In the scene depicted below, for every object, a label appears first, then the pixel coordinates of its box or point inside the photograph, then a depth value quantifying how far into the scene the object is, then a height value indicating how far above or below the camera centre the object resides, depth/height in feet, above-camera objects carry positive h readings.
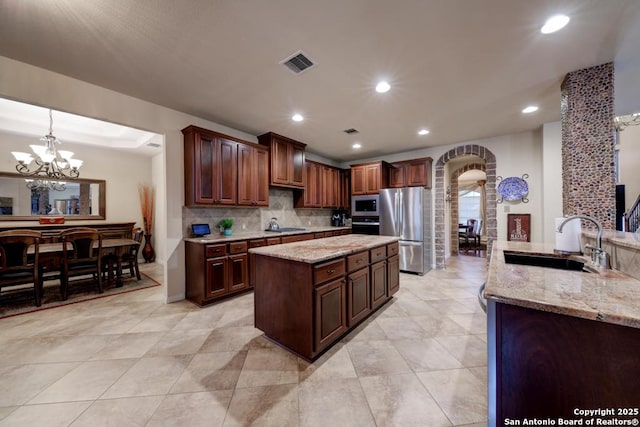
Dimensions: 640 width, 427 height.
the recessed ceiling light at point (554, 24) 5.43 +4.53
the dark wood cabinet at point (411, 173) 15.90 +2.83
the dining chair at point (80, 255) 10.52 -1.88
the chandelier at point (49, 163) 12.28 +3.14
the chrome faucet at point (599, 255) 4.48 -0.87
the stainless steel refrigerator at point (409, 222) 14.62 -0.58
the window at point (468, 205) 32.58 +1.06
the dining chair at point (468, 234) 24.20 -2.30
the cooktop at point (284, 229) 14.03 -0.96
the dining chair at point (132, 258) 13.47 -2.49
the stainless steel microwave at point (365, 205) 16.63 +0.61
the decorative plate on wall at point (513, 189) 13.35 +1.38
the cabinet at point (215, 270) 9.73 -2.45
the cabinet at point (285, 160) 13.41 +3.31
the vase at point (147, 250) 18.61 -2.77
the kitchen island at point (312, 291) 6.08 -2.27
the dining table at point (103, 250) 10.36 -1.72
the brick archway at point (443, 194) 14.28 +1.23
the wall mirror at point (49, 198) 13.50 +1.19
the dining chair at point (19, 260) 9.22 -1.79
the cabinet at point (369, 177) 16.60 +2.64
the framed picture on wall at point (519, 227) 13.15 -0.87
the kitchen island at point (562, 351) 2.50 -1.64
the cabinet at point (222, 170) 10.42 +2.19
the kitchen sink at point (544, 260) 5.77 -1.30
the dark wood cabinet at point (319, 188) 16.23 +1.91
